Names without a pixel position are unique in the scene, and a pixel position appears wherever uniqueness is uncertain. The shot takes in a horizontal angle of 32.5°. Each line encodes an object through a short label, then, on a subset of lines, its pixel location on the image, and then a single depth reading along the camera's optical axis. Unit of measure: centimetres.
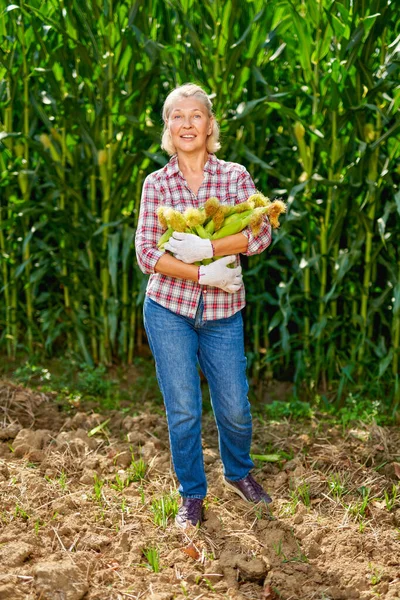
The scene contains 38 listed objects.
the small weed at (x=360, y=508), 301
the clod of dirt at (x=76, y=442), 364
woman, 276
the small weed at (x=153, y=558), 262
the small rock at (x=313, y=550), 276
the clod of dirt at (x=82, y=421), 402
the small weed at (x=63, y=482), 323
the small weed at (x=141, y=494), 313
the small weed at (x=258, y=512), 300
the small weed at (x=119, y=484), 327
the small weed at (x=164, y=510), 294
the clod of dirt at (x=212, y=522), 294
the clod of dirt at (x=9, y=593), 239
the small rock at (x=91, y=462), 348
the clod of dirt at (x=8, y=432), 379
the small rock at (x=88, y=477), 333
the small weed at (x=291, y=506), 306
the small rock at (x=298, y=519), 299
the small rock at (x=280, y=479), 335
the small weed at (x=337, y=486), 319
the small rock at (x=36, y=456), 353
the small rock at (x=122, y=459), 354
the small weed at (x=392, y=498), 307
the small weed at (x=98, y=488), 314
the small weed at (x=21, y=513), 298
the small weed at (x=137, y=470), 339
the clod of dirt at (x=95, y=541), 278
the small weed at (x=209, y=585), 253
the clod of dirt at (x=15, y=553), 259
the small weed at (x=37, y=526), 284
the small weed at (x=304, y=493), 313
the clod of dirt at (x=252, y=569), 262
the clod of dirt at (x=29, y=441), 359
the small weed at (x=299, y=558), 272
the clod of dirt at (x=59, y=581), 242
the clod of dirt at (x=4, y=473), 332
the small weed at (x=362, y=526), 289
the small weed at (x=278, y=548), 275
